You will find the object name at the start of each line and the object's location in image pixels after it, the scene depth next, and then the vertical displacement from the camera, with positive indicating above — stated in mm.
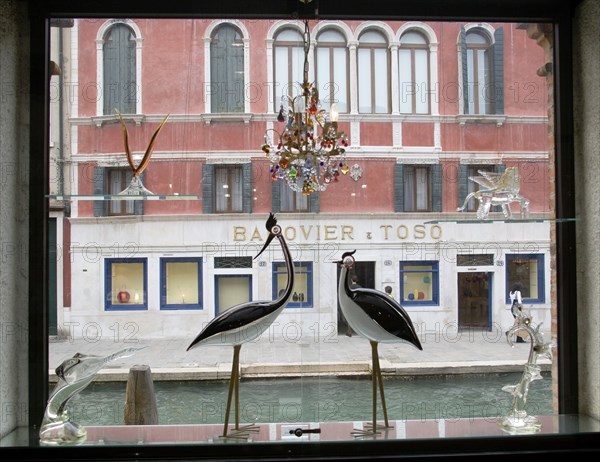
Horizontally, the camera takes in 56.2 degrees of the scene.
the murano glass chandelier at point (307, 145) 2439 +427
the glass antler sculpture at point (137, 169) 2357 +316
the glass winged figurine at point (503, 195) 2438 +202
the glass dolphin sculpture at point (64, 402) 2080 -586
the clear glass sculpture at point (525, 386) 2186 -579
